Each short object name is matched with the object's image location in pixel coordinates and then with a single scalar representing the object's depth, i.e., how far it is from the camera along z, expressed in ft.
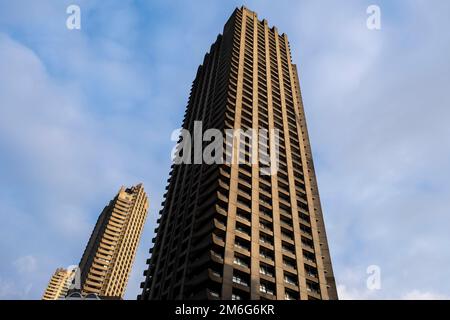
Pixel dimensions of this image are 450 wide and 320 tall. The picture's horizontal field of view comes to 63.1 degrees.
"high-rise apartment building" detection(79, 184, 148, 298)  387.18
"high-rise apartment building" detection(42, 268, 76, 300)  648.70
